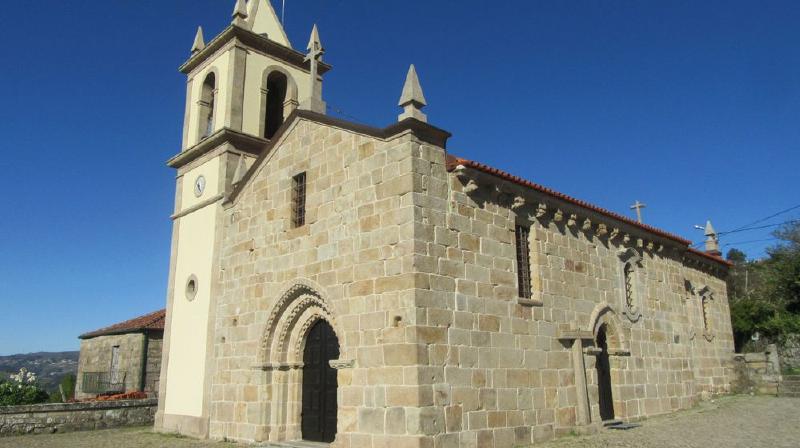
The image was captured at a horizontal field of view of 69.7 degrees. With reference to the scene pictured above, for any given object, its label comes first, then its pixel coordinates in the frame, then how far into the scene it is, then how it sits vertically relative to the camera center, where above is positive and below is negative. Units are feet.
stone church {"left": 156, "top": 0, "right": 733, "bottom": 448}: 31.07 +4.75
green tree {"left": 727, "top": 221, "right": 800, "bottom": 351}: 78.18 +7.96
